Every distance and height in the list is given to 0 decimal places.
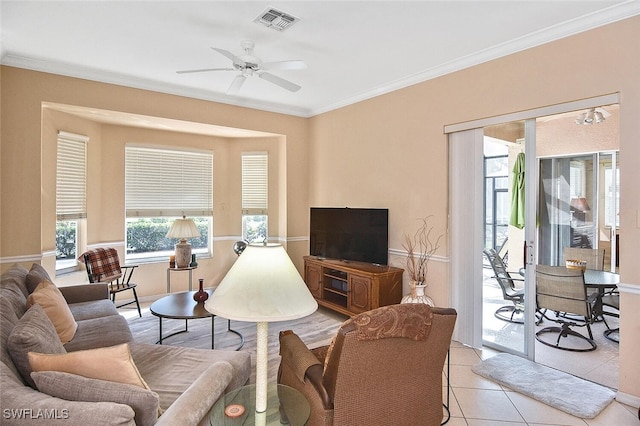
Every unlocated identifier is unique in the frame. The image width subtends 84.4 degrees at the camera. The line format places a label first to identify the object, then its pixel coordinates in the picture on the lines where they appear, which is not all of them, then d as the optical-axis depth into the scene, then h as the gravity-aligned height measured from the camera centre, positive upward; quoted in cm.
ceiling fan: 298 +129
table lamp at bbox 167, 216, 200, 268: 484 -31
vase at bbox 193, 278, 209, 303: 356 -85
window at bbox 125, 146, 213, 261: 530 +25
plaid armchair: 424 -70
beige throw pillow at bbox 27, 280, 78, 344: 244 -69
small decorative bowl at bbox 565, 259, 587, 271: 350 -49
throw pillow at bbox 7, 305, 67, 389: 156 -60
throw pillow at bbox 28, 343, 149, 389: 142 -62
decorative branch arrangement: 393 -42
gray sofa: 119 -69
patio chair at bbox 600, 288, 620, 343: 353 -99
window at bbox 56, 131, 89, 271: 451 +21
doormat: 257 -138
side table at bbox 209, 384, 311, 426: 159 -95
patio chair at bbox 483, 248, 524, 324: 357 -71
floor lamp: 135 -33
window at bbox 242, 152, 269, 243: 600 +44
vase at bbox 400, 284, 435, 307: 373 -88
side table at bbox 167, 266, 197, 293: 489 -94
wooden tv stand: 402 -88
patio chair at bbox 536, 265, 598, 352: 332 -77
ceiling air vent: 271 +154
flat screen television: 428 -27
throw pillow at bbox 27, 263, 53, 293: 289 -56
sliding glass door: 337 -11
